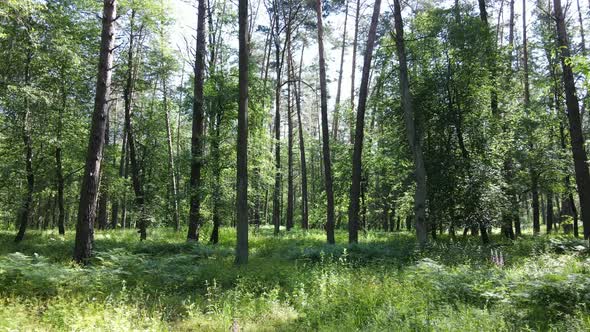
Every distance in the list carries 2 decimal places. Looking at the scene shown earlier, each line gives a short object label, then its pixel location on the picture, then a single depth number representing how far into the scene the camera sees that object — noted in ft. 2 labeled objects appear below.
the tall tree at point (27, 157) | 49.01
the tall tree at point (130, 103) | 52.94
